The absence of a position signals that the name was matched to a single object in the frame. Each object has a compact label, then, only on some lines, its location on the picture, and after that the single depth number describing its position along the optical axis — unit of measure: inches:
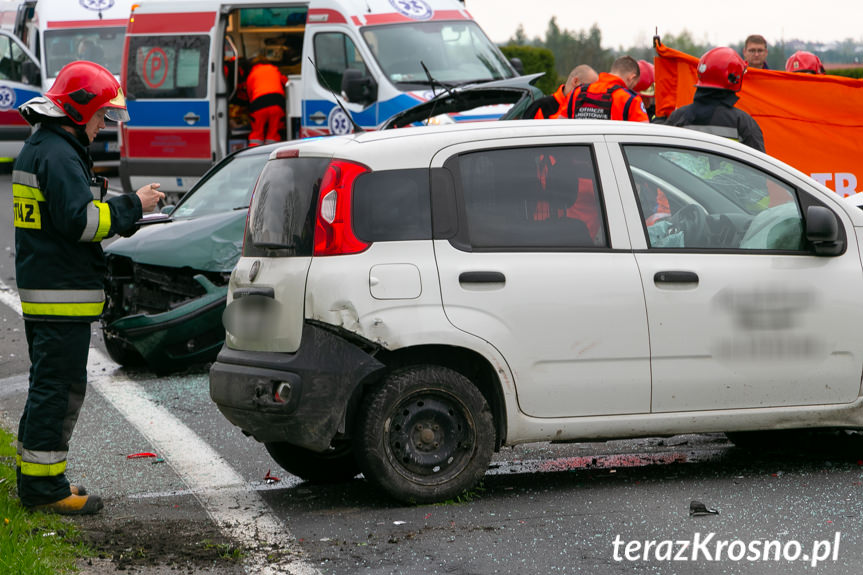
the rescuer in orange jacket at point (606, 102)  711.1
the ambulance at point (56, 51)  1728.6
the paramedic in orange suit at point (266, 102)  1227.2
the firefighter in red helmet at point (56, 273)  426.3
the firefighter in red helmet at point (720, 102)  647.8
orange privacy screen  856.9
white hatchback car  418.3
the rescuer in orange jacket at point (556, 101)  752.3
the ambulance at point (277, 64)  1152.8
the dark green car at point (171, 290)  663.1
